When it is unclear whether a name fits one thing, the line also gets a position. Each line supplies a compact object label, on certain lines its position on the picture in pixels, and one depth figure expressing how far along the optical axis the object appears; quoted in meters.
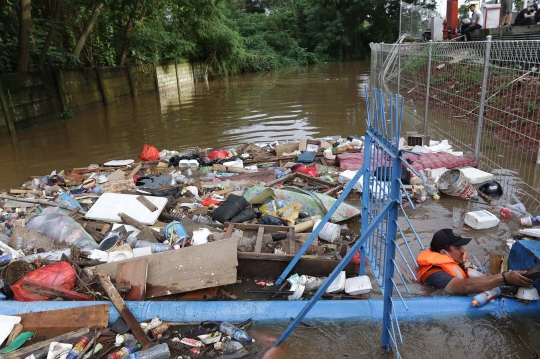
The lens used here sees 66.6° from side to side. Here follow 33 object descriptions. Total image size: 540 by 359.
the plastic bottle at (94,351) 3.24
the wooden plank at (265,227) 5.14
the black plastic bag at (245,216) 5.46
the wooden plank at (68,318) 3.54
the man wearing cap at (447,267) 3.68
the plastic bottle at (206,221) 5.35
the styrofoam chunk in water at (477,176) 6.50
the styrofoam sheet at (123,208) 5.46
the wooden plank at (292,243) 4.58
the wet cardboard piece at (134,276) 3.95
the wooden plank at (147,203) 5.58
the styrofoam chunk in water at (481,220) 5.20
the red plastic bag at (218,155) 8.80
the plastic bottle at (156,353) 3.23
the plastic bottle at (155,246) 4.70
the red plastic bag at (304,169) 7.39
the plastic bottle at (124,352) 3.22
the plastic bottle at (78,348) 3.20
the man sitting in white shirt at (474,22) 14.14
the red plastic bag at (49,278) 3.90
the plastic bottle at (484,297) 3.59
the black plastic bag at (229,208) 5.46
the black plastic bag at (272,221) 5.39
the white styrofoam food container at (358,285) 3.89
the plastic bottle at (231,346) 3.33
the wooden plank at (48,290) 3.82
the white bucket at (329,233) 5.02
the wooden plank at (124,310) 3.41
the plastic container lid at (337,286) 3.99
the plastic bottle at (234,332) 3.41
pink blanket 7.05
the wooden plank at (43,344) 3.24
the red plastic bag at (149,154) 9.05
